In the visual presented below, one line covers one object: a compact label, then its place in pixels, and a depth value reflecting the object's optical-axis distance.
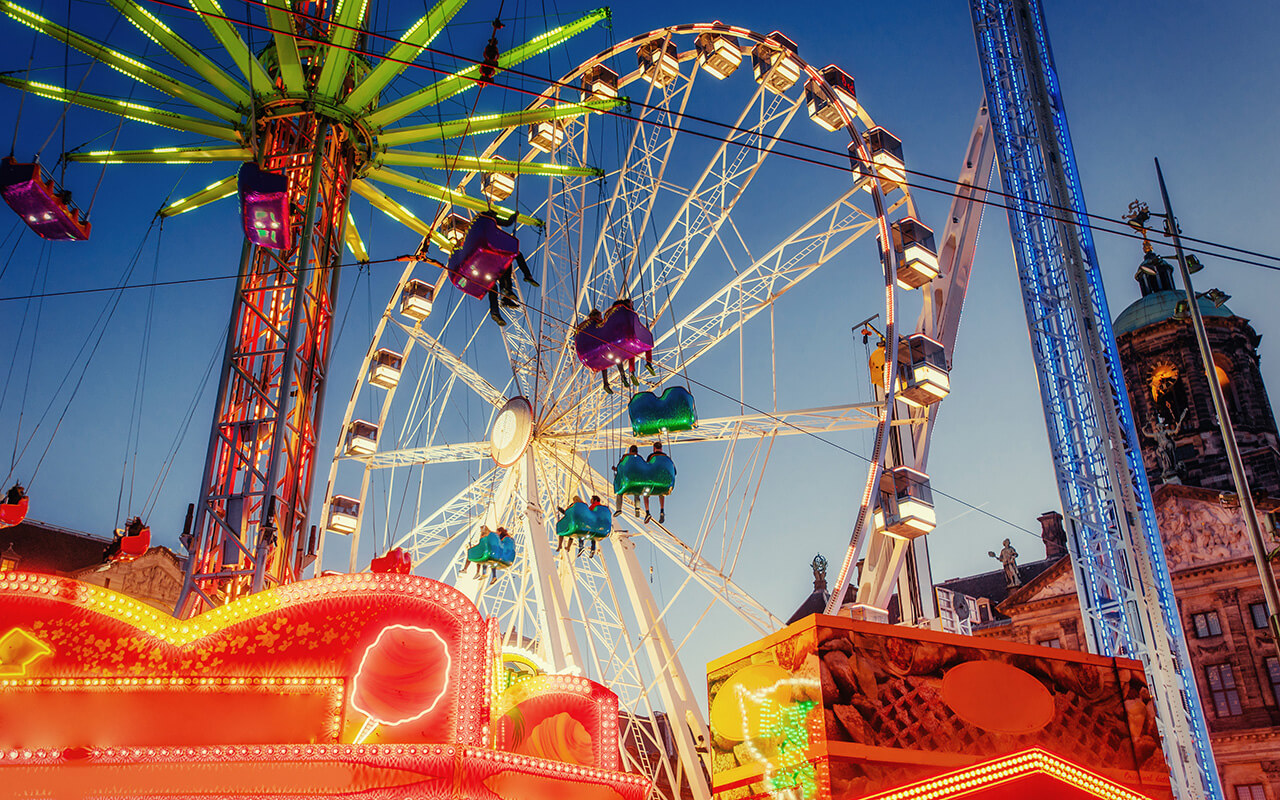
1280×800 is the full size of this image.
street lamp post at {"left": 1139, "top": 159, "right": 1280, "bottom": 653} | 11.62
